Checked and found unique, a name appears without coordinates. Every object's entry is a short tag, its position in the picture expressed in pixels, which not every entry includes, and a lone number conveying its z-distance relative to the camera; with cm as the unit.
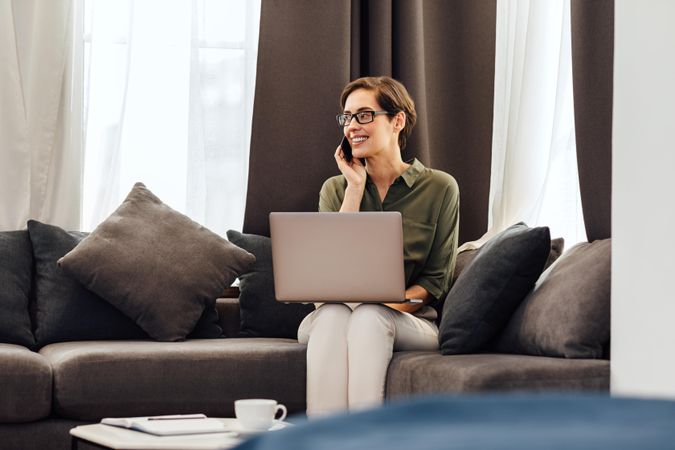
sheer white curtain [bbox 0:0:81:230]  659
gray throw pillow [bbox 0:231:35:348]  582
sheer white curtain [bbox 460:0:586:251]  645
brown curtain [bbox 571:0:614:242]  559
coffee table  331
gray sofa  489
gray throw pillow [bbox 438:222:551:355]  492
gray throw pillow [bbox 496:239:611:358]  453
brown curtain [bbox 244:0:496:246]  702
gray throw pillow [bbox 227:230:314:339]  629
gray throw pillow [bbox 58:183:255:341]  588
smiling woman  504
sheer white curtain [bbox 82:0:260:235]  683
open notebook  355
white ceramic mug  360
